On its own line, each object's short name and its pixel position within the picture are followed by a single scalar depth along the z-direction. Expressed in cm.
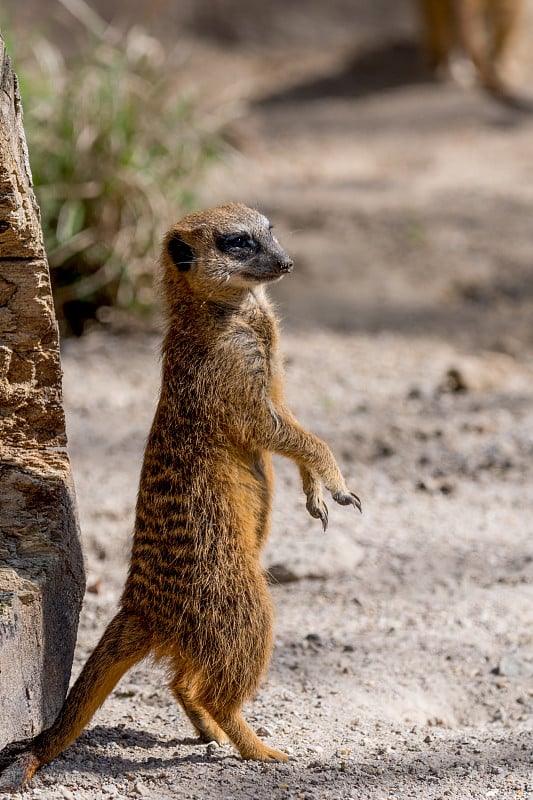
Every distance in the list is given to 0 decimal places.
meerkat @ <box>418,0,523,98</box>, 1973
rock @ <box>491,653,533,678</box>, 634
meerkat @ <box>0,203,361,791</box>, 494
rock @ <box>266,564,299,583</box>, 756
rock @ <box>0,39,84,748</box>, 452
